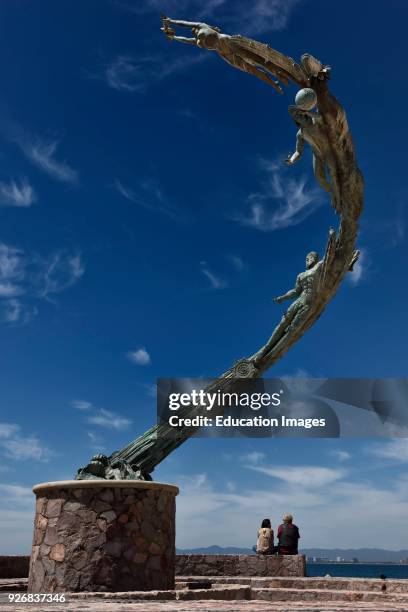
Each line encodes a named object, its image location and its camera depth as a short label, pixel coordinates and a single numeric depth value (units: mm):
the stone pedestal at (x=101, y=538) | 7637
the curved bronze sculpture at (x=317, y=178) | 9992
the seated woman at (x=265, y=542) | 12227
